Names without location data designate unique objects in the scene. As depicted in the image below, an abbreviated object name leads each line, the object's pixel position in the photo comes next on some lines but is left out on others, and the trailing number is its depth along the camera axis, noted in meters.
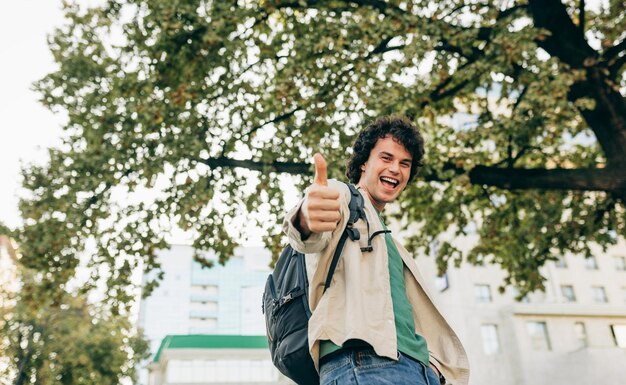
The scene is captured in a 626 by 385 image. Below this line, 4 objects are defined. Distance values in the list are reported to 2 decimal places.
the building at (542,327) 36.19
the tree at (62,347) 30.16
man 2.25
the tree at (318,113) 8.85
